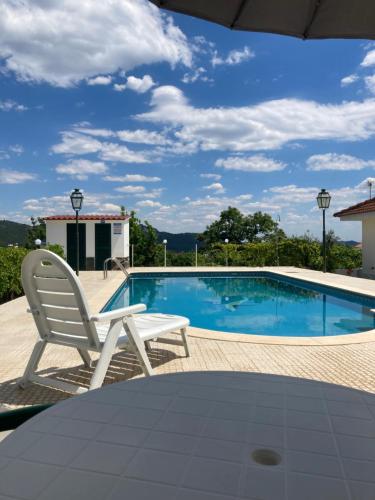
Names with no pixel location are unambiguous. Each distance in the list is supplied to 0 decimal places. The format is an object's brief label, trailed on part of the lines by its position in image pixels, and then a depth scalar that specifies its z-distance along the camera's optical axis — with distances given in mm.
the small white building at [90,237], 17062
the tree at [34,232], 24330
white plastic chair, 2814
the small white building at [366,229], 13945
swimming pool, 7480
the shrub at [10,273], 8081
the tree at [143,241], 19219
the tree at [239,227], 31359
